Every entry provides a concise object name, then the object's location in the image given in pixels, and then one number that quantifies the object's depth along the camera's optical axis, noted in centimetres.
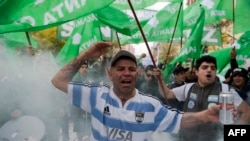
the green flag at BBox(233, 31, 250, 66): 389
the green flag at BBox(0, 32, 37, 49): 296
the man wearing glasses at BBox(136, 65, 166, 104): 348
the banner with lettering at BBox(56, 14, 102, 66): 337
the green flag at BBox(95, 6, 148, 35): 344
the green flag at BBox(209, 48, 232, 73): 400
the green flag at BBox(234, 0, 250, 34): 377
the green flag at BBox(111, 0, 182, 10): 418
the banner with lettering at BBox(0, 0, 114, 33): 212
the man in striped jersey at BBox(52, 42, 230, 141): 148
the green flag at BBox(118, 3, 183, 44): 403
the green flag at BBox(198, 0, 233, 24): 431
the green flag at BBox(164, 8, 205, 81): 363
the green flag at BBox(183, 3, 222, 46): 435
